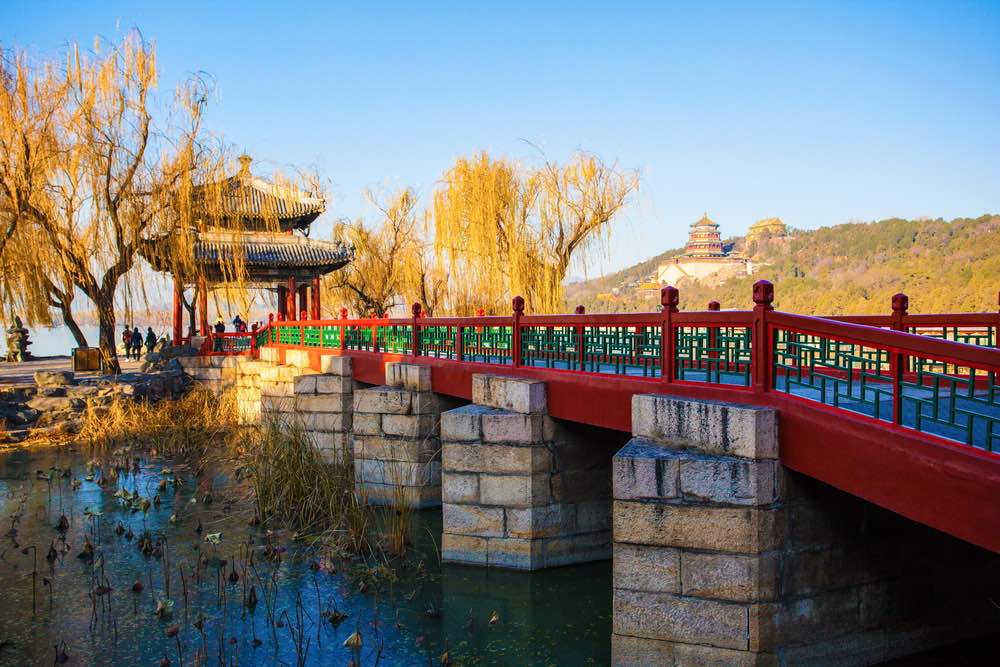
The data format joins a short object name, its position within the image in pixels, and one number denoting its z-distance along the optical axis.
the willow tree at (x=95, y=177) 16.47
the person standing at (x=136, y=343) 29.59
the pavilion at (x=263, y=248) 21.50
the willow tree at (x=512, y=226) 22.25
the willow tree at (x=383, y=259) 31.36
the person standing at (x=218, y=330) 21.80
